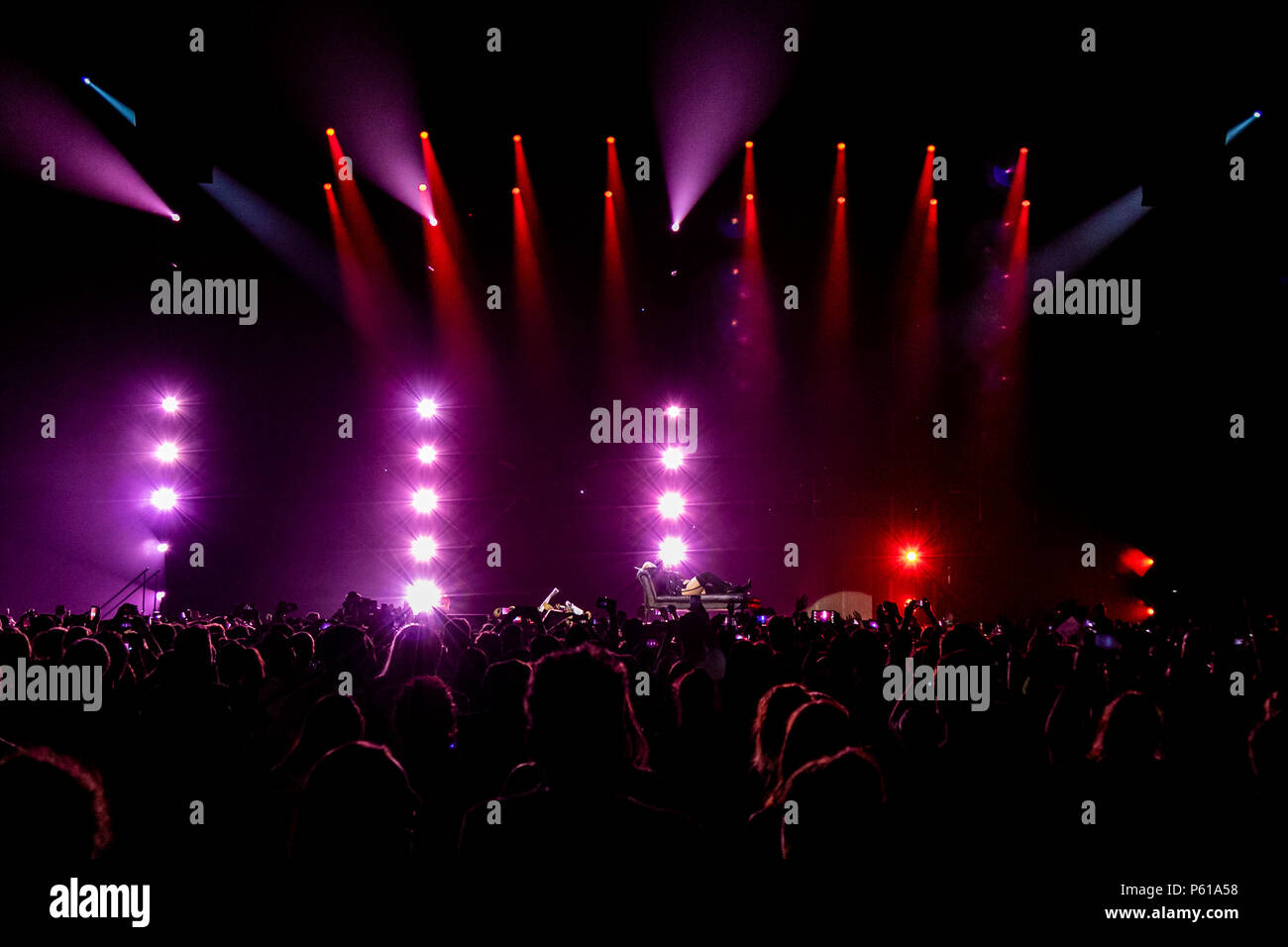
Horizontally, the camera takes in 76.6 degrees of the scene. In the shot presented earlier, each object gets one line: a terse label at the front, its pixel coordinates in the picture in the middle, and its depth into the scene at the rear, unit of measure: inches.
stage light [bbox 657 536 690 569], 818.8
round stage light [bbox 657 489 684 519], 823.1
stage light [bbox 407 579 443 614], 782.5
